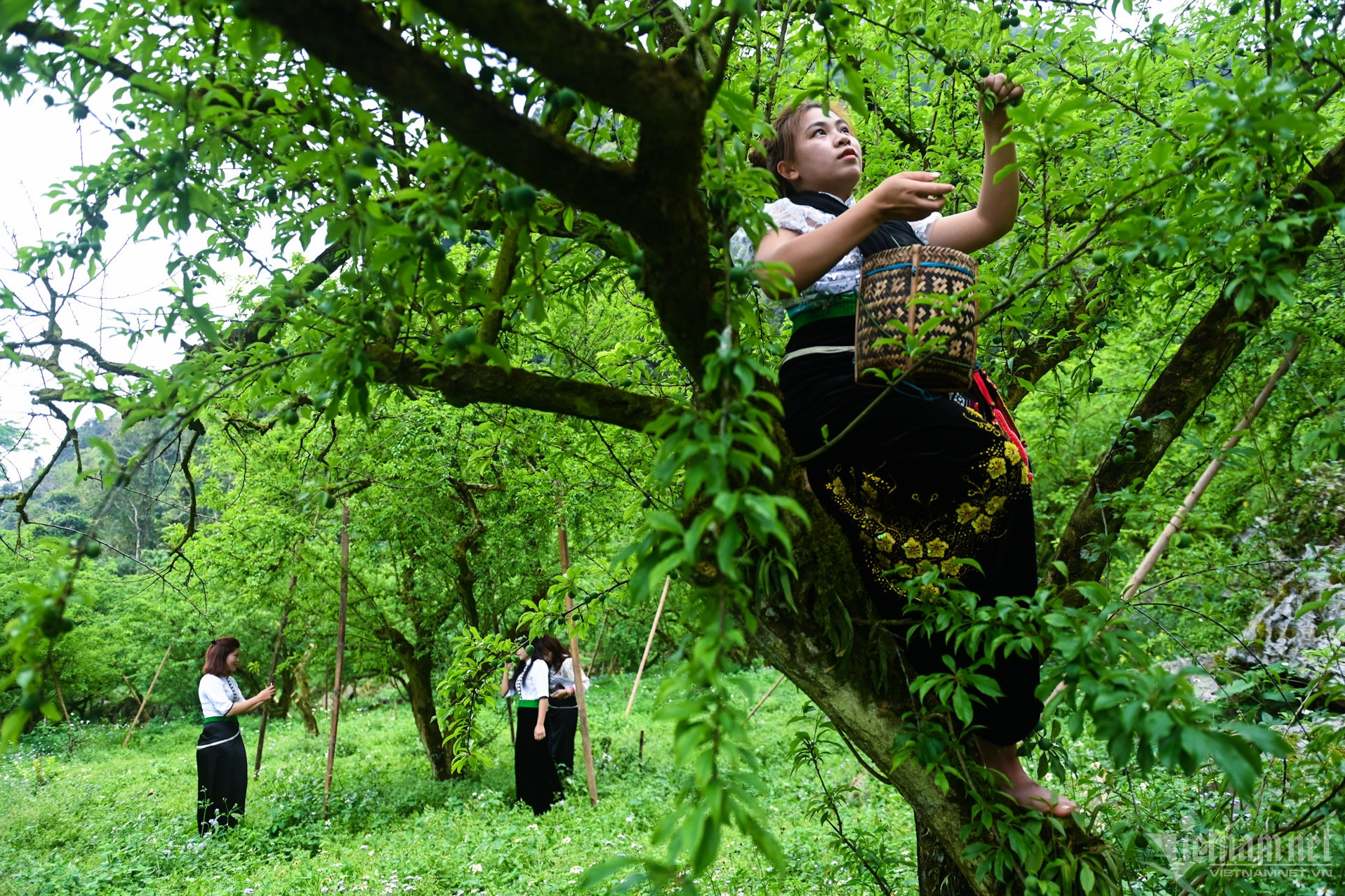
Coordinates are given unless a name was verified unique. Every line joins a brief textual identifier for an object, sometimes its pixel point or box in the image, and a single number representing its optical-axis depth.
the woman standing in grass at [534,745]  7.99
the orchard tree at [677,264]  1.13
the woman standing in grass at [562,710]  8.60
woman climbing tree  1.94
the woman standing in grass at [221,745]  7.48
